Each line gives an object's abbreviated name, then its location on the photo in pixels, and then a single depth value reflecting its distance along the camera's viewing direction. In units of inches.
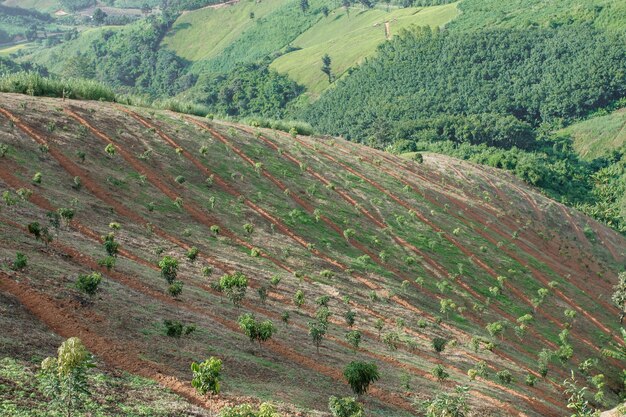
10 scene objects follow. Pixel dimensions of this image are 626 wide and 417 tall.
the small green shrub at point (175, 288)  1293.1
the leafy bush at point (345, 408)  995.9
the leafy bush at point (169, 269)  1312.7
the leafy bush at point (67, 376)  735.1
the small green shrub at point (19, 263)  1129.4
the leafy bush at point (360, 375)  1149.1
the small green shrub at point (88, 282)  1107.9
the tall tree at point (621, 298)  2787.9
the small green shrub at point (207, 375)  859.4
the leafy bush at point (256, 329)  1220.9
